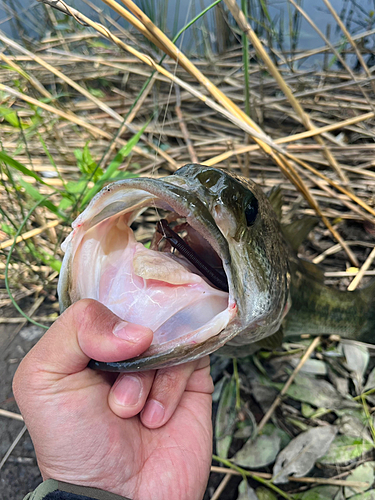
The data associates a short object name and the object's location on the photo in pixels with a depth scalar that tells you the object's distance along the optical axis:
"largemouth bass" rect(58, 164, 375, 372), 0.14
